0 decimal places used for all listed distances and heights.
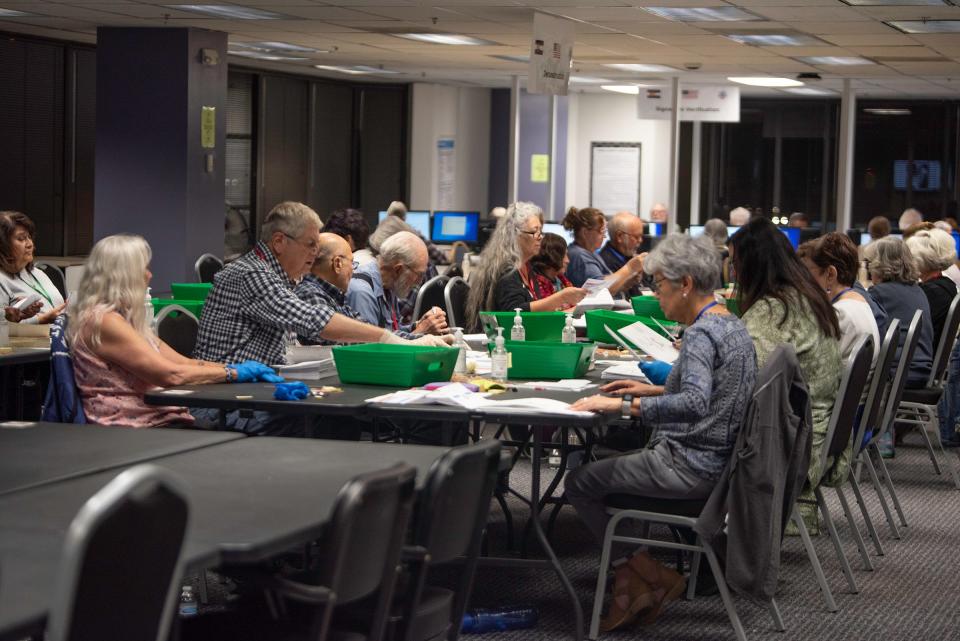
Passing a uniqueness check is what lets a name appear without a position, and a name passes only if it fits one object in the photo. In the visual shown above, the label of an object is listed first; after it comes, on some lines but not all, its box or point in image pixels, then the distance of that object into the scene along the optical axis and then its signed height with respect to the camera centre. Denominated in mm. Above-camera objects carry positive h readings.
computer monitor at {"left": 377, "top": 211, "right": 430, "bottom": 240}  15195 -247
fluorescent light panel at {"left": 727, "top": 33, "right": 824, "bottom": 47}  11492 +1425
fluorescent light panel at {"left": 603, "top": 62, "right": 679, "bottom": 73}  14867 +1489
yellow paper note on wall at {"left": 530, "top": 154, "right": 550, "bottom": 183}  17375 +413
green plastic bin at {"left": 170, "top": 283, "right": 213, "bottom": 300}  7492 -536
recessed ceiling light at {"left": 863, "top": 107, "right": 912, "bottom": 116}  20953 +1486
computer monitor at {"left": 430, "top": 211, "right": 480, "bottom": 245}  15250 -307
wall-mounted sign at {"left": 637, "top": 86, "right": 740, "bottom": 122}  16844 +1238
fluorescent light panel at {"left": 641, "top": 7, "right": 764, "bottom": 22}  9812 +1388
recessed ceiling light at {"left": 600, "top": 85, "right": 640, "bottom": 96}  18312 +1534
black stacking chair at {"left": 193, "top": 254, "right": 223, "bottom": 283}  9391 -506
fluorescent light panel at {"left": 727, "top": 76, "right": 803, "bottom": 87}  16641 +1540
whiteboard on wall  20172 +377
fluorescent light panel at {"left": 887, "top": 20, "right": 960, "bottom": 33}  10227 +1392
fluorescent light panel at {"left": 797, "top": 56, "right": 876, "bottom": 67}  13500 +1463
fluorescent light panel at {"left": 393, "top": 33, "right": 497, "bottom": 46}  12172 +1444
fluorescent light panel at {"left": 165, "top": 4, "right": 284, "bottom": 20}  10320 +1393
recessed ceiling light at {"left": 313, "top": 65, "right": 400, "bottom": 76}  16312 +1533
